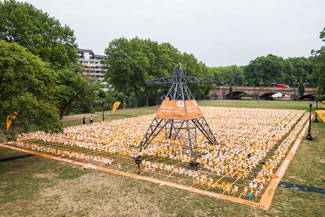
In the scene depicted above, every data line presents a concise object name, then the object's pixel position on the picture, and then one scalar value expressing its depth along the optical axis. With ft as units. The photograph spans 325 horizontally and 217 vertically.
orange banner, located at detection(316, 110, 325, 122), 61.14
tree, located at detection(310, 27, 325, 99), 114.62
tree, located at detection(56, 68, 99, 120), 91.30
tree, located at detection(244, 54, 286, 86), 290.13
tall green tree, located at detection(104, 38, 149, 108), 147.75
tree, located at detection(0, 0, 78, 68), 83.51
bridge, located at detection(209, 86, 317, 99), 235.81
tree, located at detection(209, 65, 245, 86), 368.48
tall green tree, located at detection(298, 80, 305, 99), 227.81
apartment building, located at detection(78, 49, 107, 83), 406.25
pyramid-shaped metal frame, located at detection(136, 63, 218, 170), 51.78
